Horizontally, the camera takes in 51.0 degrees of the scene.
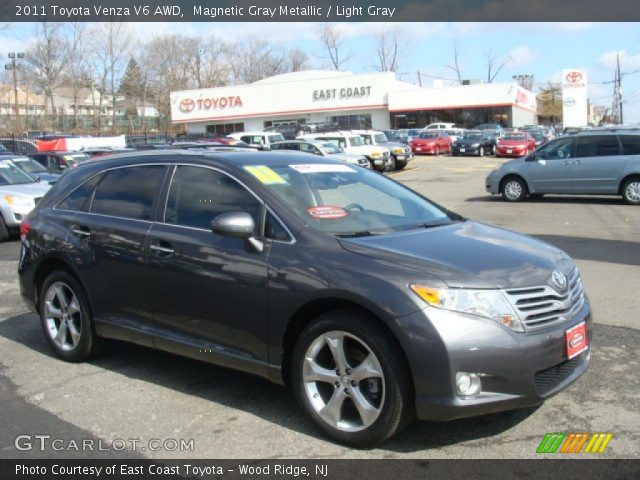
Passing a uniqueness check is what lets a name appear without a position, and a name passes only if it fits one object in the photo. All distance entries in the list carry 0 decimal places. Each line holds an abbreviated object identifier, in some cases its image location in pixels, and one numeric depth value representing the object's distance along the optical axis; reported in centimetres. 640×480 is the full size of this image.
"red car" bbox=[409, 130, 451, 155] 4178
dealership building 5900
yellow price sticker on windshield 451
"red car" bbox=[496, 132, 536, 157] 3603
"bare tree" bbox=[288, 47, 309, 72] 10119
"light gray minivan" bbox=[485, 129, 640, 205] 1559
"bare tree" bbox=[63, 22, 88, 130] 6756
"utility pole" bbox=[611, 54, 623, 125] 8662
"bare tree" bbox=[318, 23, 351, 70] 9356
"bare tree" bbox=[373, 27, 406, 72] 9038
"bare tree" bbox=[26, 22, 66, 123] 6575
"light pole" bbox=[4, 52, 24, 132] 5266
